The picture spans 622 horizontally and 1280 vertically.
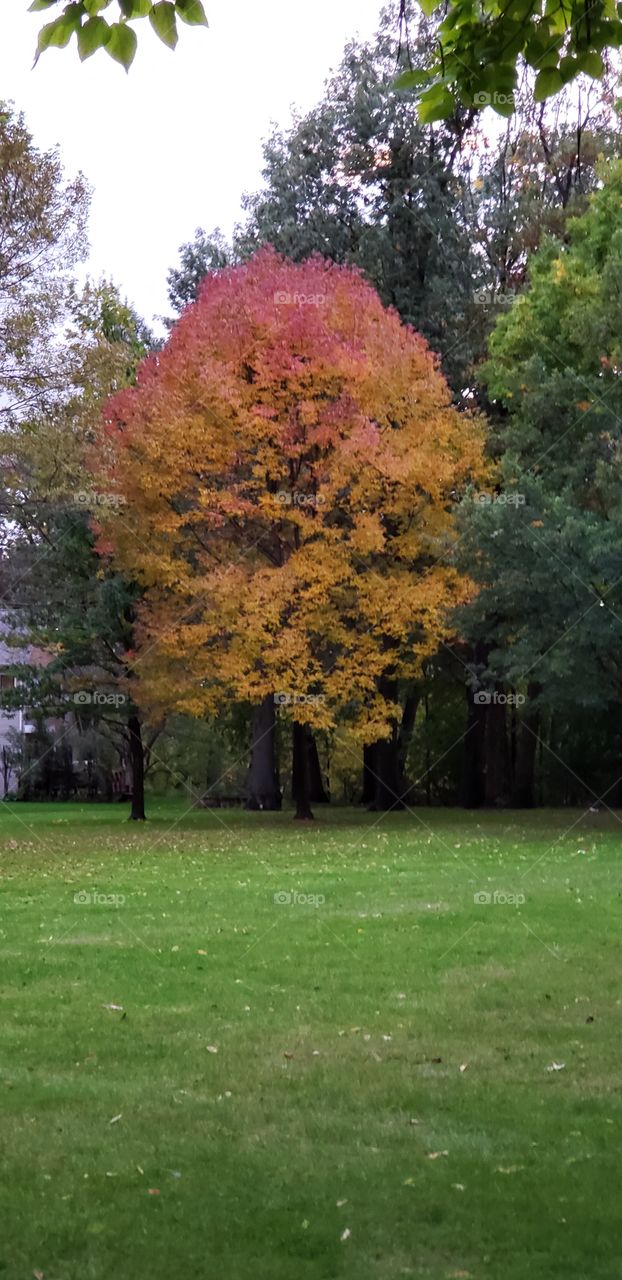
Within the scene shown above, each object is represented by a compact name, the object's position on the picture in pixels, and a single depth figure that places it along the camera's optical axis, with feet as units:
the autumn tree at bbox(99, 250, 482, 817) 86.79
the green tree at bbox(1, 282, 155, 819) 89.61
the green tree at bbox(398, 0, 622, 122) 20.49
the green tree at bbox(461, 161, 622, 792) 81.05
